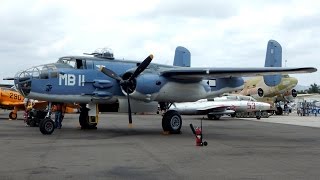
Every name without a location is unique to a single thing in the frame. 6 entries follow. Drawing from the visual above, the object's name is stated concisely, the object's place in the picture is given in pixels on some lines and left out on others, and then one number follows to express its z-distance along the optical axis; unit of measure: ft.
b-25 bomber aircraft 60.03
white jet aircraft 125.59
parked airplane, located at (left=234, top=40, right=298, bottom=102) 156.50
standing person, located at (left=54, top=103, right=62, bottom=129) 73.74
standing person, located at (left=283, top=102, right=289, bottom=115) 184.75
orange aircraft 117.50
